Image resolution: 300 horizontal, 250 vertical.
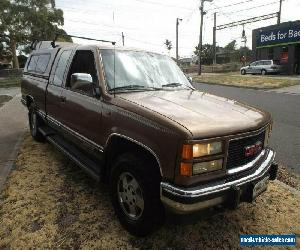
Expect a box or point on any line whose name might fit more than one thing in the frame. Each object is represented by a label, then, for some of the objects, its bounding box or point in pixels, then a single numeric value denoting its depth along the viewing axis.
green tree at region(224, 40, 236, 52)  102.58
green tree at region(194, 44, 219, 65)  70.94
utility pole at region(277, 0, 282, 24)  39.38
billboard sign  31.72
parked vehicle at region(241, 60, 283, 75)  31.89
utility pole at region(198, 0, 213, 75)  38.86
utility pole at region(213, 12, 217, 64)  48.50
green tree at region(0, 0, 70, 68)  40.44
